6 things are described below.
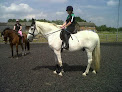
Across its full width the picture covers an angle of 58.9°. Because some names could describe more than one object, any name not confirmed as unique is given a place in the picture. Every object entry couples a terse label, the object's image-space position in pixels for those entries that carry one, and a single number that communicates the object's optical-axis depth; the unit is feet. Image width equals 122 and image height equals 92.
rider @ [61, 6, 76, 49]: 16.58
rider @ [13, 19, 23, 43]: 30.17
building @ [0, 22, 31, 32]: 184.55
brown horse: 27.84
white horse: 16.94
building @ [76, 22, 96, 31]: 188.77
